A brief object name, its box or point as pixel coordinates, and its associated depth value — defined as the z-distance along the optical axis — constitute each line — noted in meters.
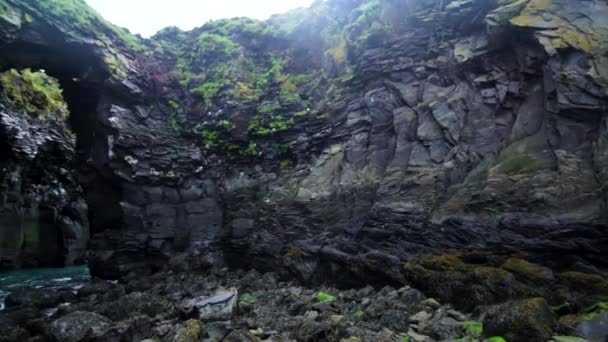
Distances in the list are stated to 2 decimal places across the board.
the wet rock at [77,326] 9.39
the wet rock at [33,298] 15.21
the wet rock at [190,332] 8.54
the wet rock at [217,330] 8.76
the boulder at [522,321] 6.76
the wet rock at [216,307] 10.58
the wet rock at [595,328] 6.47
